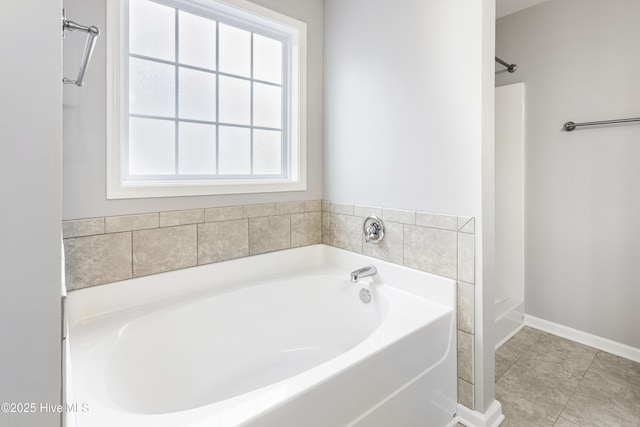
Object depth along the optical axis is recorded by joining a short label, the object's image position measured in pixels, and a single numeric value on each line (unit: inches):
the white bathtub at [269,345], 40.1
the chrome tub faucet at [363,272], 74.9
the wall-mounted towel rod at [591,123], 81.4
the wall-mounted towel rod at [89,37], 45.4
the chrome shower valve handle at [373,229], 78.4
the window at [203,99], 65.8
